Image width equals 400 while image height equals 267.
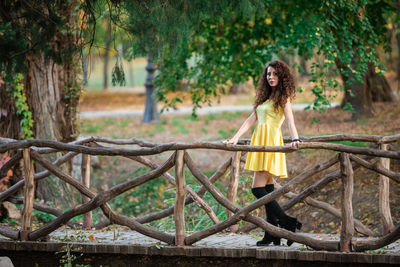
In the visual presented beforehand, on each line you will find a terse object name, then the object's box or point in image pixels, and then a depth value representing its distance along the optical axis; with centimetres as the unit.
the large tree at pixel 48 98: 1640
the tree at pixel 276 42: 1636
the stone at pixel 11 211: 1571
